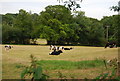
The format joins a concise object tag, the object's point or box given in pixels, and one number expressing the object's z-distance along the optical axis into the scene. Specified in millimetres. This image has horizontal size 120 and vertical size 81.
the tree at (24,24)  53719
